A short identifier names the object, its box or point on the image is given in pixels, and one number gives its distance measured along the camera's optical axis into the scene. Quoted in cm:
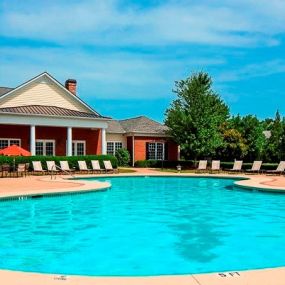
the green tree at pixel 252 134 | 4062
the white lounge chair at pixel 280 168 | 3094
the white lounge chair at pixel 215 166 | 3376
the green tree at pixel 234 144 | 4029
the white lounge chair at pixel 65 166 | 3100
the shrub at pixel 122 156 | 4194
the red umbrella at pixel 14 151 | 2809
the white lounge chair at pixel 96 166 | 3259
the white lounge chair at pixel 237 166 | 3384
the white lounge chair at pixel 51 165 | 3022
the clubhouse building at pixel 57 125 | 3375
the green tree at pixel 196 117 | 3853
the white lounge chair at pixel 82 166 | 3203
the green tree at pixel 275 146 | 4101
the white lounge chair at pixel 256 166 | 3281
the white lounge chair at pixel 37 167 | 3006
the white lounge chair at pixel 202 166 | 3441
